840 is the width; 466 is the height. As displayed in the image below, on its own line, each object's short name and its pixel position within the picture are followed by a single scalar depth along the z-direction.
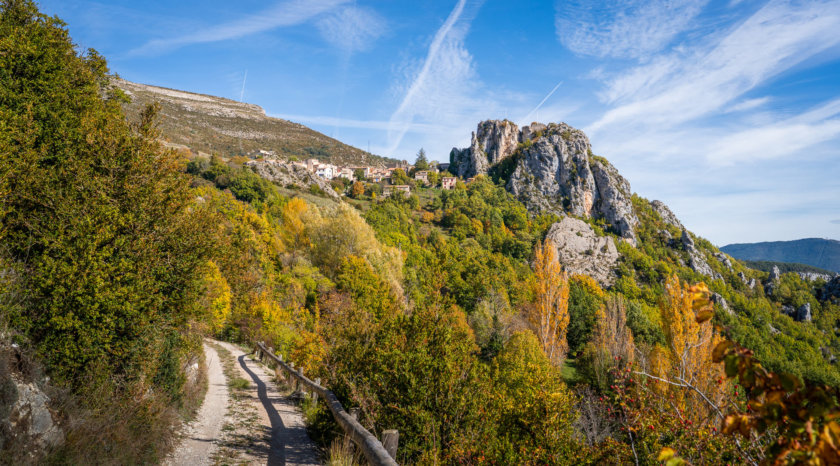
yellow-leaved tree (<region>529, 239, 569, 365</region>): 33.72
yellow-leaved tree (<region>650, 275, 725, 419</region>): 24.22
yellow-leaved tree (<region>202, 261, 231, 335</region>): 18.33
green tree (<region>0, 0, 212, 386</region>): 6.41
